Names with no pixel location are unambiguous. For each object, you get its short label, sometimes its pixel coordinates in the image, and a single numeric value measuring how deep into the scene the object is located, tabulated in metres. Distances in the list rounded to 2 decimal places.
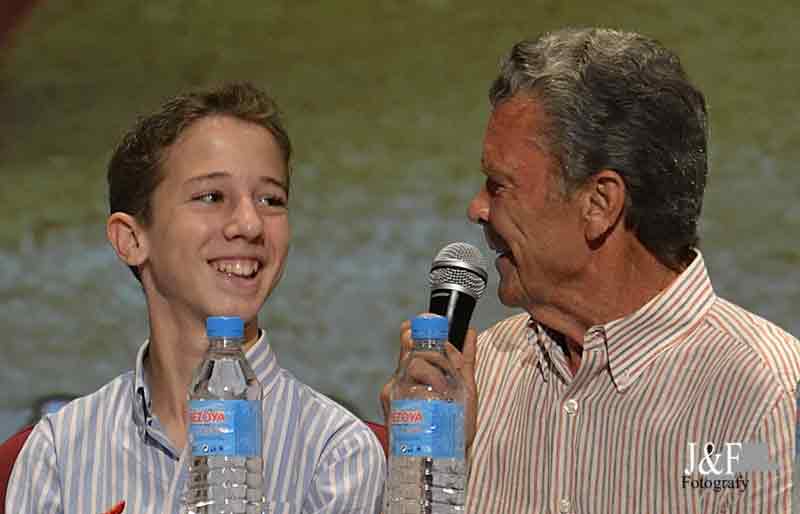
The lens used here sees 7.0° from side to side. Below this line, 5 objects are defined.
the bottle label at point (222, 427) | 5.52
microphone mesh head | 5.79
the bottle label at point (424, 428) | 5.53
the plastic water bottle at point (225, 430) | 5.52
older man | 5.84
